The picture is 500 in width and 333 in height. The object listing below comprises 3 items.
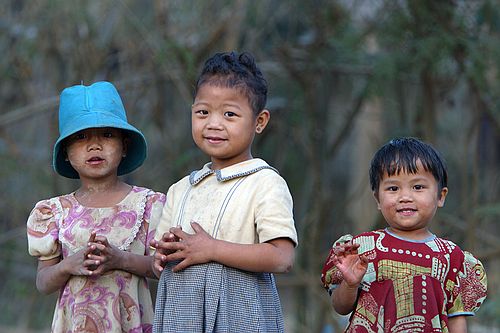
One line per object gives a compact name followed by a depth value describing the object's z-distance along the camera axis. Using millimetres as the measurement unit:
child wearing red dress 6691
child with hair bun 6645
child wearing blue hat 7391
